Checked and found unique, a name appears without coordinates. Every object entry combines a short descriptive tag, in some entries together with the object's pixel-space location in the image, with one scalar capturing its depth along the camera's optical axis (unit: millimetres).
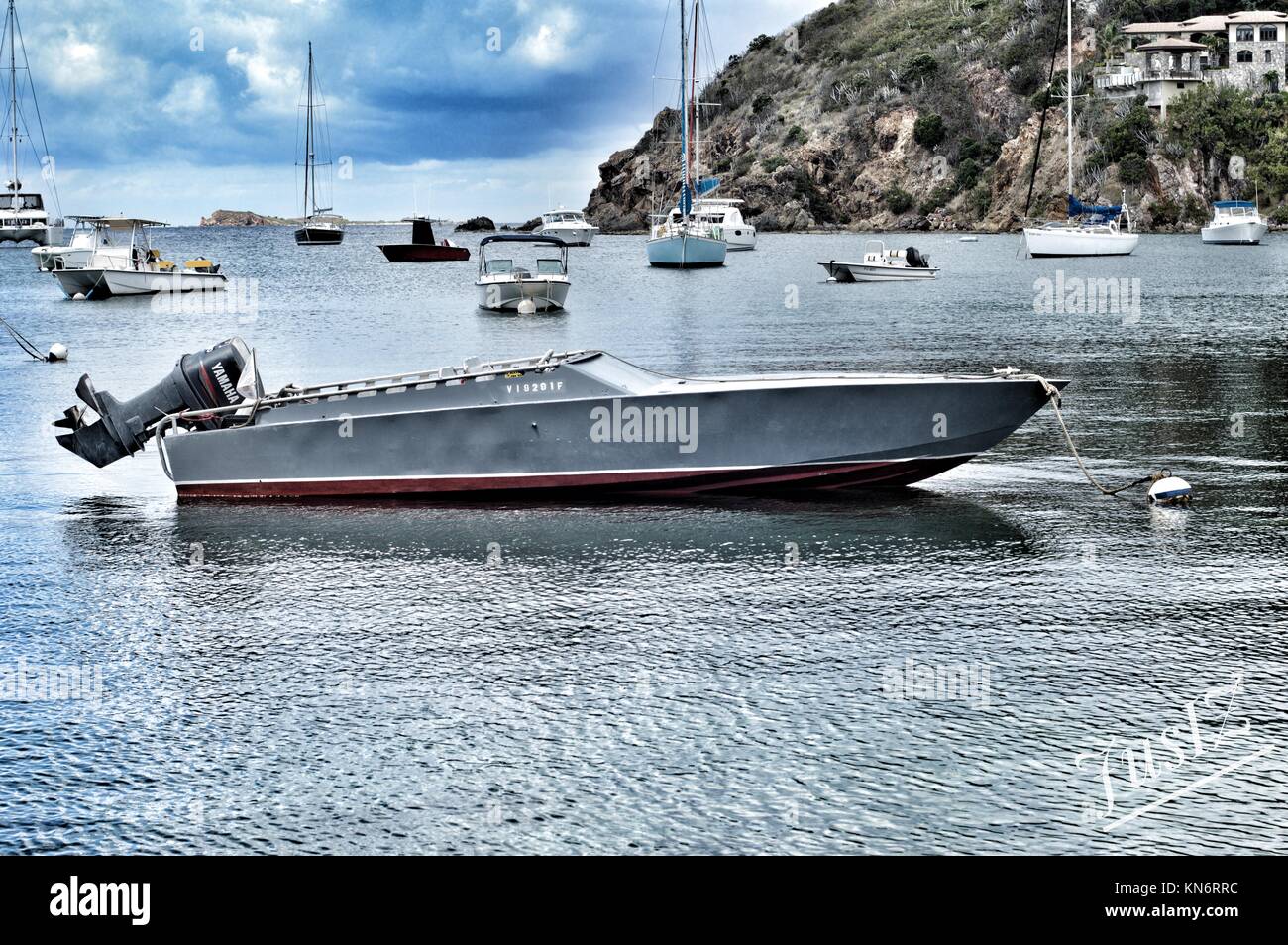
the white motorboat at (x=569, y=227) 170250
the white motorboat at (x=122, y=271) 68812
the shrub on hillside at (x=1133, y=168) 142500
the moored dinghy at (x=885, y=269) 71438
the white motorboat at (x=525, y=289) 53312
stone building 149375
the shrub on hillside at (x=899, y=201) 174125
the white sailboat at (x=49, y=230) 190750
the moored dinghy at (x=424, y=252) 128000
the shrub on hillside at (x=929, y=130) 174625
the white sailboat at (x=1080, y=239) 96812
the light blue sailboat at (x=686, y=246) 91750
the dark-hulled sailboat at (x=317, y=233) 177125
